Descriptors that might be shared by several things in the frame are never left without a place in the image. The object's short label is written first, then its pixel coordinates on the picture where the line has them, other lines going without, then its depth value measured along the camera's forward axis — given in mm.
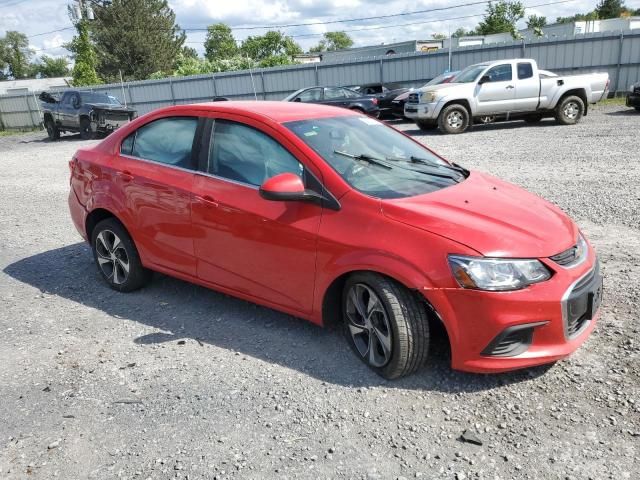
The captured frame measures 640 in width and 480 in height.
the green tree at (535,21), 72062
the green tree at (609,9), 66062
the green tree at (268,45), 86125
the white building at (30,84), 66500
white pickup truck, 14719
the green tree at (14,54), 97625
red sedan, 2982
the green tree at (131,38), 48844
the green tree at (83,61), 35562
